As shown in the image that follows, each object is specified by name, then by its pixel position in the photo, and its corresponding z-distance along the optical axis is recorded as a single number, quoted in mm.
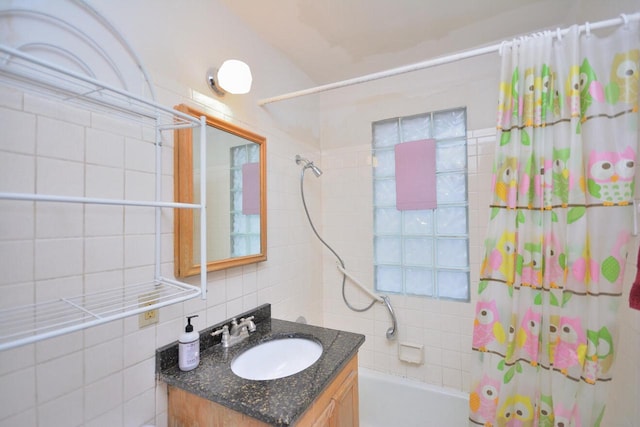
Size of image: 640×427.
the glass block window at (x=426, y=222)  1806
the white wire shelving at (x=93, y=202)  633
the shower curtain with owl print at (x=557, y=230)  946
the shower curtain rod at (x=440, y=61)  933
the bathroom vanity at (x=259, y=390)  847
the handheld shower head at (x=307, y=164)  1895
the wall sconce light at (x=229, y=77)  1259
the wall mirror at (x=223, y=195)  1094
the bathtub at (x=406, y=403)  1714
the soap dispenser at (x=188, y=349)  1022
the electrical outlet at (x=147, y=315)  943
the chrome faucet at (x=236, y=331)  1225
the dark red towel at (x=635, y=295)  802
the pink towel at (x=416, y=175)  1856
